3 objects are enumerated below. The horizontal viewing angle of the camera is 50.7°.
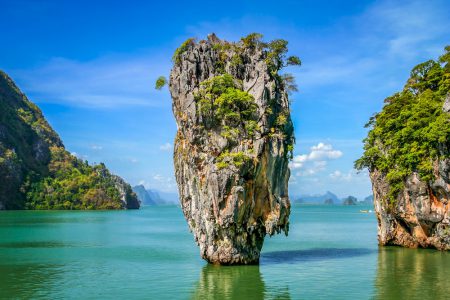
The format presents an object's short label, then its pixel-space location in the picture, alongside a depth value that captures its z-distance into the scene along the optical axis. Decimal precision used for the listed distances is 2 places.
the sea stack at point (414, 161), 40.16
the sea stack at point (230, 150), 32.72
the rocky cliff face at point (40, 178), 165.12
